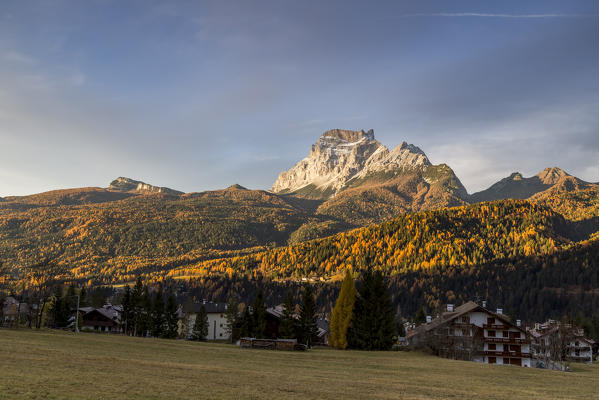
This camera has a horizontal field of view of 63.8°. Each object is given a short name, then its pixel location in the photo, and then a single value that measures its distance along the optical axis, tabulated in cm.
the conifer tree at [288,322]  8469
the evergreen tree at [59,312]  10581
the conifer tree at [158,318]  9994
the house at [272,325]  9706
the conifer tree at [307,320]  8500
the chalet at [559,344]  9331
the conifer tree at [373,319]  7981
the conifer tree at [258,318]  8506
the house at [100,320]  12488
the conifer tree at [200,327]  10875
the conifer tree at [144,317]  10138
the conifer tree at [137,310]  10150
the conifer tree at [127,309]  10194
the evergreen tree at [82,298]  13539
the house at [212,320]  12306
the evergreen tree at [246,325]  8581
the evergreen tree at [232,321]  9831
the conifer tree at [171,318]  10138
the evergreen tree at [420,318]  13415
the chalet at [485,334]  8475
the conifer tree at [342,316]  8075
